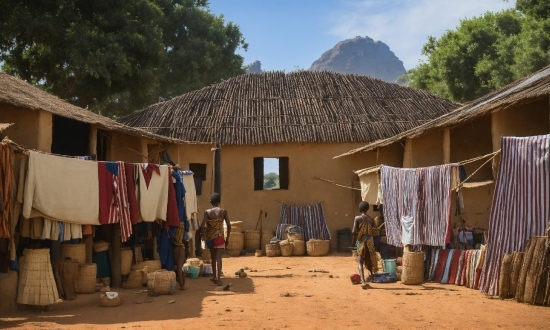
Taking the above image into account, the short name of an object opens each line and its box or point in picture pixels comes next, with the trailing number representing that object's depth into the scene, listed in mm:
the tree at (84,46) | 19469
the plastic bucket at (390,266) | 11750
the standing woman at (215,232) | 11180
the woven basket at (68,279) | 9133
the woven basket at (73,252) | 9648
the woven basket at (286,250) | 17359
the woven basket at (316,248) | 17328
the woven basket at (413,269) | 11062
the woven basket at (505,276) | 9094
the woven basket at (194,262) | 12385
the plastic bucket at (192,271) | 12281
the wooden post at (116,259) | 10688
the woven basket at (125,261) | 10711
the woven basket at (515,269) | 8977
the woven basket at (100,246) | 10461
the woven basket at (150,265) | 10992
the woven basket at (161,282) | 9977
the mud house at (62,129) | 11812
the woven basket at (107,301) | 8930
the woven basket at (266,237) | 18361
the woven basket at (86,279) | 9492
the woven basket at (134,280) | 10766
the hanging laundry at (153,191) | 10602
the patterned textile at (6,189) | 7785
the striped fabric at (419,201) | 11078
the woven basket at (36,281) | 8320
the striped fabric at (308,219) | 18625
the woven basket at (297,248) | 17500
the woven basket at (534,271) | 8672
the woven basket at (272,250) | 17359
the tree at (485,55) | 21875
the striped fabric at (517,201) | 9000
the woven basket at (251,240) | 18406
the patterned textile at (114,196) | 9680
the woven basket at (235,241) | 17844
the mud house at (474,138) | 11836
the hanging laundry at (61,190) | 8513
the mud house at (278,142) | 18859
